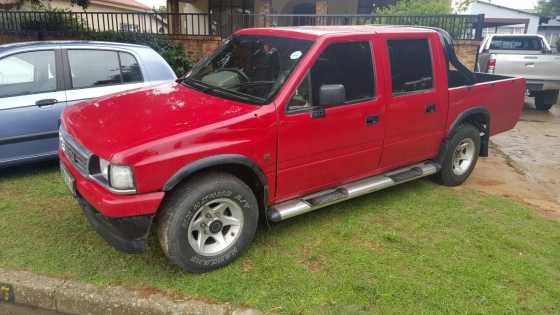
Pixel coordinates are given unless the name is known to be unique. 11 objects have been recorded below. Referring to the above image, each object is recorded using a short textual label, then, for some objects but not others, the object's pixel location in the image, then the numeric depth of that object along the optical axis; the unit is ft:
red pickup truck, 10.03
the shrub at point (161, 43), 38.65
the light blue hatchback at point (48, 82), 15.69
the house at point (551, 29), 119.44
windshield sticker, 12.34
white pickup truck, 35.06
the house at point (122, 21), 42.11
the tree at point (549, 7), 123.54
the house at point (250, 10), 40.63
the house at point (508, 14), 97.82
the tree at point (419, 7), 47.03
